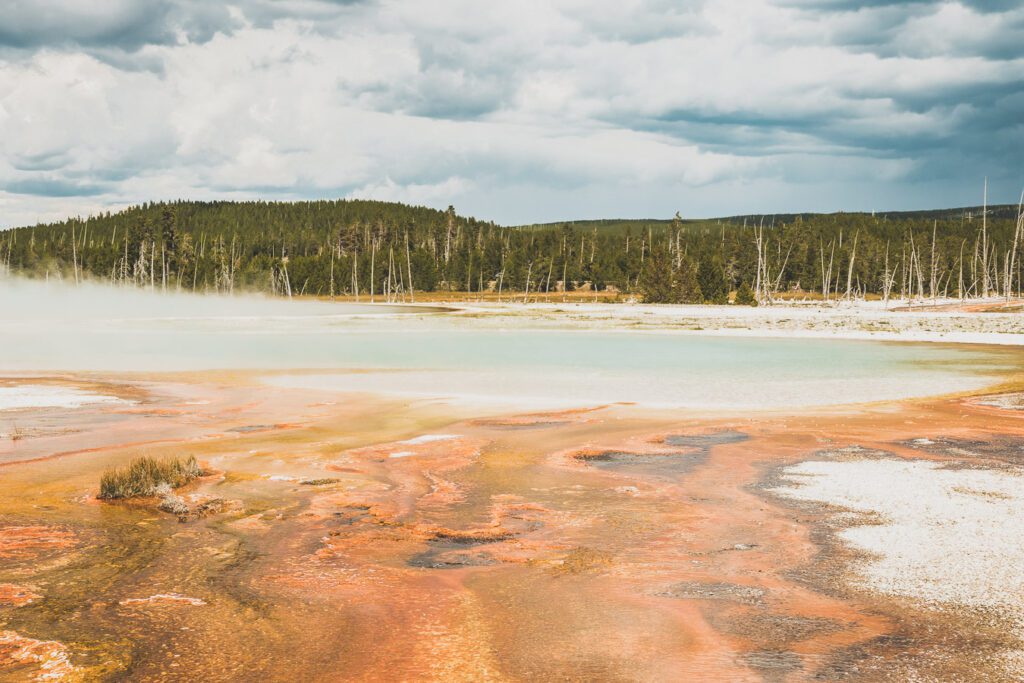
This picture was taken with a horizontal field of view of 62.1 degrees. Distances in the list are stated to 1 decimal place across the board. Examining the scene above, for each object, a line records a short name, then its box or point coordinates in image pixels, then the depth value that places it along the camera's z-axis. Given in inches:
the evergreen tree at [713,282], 3963.8
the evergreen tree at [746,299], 3661.4
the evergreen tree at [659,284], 3880.4
